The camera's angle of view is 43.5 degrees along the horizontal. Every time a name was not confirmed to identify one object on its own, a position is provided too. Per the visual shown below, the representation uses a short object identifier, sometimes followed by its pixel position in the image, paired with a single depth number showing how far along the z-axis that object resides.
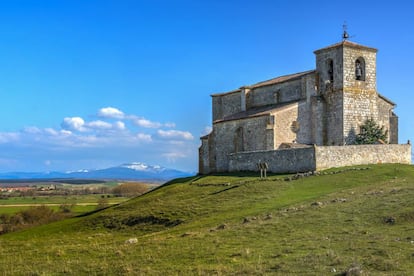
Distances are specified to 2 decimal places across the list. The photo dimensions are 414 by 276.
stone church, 46.12
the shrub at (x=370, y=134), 46.00
